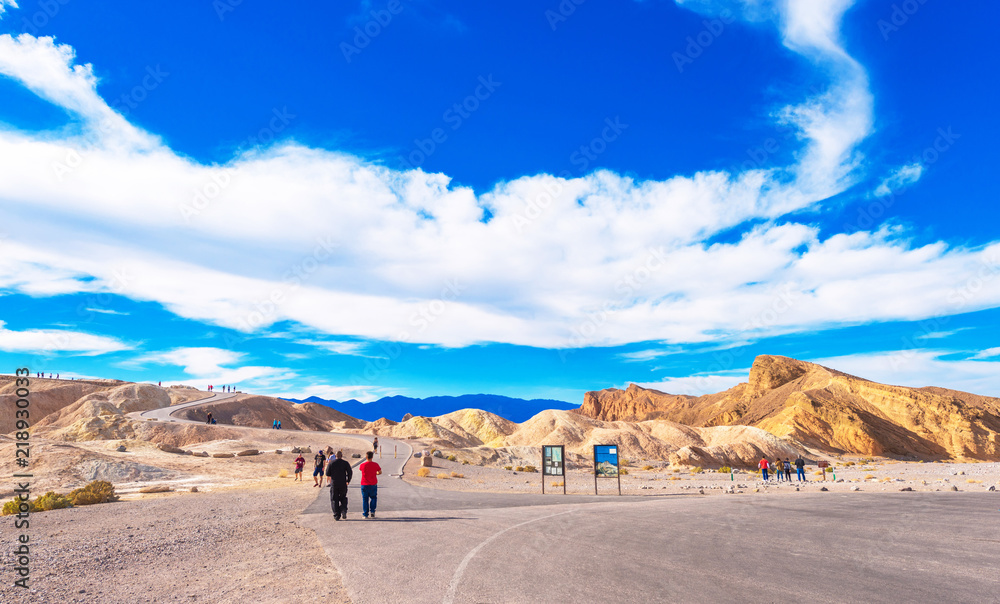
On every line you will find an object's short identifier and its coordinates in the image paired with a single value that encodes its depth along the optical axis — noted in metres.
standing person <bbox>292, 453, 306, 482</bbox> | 29.70
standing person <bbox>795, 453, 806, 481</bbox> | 34.40
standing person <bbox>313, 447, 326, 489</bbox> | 25.50
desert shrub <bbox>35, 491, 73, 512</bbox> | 18.17
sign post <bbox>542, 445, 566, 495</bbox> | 25.16
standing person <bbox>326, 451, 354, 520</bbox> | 14.40
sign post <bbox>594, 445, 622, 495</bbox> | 25.86
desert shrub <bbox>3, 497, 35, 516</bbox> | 17.16
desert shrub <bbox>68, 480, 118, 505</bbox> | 20.69
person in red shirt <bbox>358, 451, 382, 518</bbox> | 14.53
